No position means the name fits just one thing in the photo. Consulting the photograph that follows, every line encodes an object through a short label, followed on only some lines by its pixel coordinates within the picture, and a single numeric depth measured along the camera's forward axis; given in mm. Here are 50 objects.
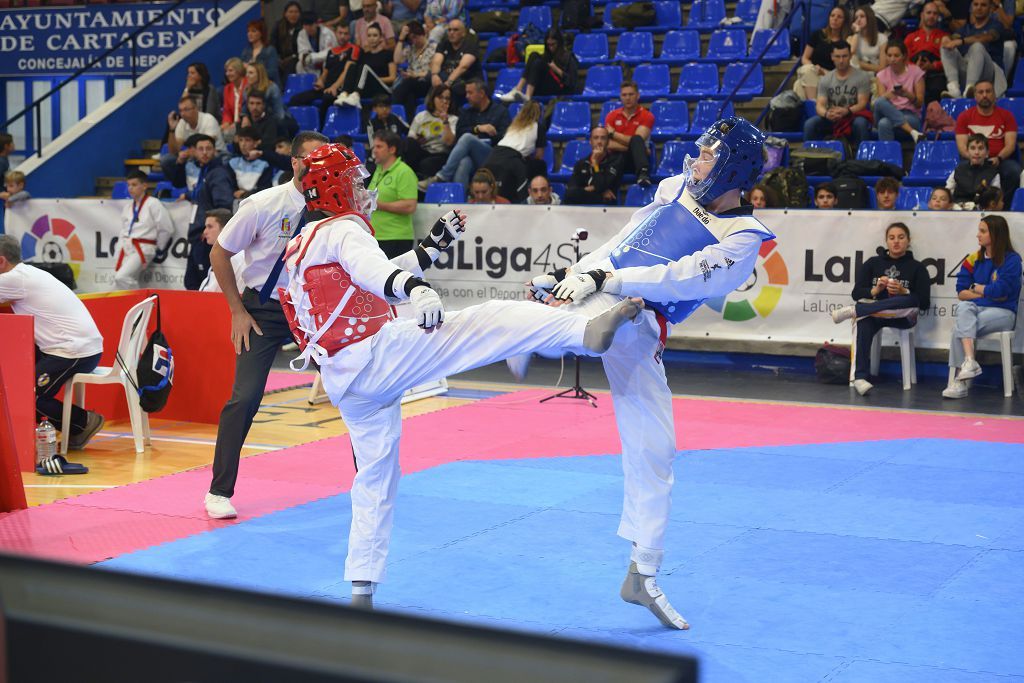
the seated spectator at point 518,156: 12828
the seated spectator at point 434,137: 13773
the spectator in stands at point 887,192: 11008
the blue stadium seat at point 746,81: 13719
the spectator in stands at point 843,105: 12602
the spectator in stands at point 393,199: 10914
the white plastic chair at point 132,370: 7910
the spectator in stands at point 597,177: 12461
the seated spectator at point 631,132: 12812
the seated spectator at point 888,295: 10219
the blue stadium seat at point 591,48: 15102
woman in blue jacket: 9820
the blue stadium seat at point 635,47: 14812
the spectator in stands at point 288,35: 16688
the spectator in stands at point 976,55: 12422
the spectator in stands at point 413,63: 14906
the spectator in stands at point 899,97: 12453
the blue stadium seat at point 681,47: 14531
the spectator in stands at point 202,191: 12930
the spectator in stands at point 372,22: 15852
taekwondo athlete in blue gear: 4594
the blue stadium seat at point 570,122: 14031
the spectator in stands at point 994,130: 11227
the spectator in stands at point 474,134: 13414
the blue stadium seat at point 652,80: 14234
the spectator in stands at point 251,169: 13616
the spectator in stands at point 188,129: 15258
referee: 6227
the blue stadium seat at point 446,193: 13055
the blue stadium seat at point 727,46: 14305
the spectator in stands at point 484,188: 12383
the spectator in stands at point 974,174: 11047
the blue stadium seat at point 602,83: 14398
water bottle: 7262
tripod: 9703
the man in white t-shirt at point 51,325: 7566
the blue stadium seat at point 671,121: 13512
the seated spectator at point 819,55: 13188
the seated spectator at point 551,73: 14219
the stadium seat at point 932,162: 11969
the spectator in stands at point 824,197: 11195
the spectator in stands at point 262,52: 16438
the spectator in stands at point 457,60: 14508
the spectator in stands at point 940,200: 10781
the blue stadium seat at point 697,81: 13938
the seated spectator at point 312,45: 16469
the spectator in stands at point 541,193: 12117
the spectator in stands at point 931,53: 12773
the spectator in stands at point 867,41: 13070
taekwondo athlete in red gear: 4211
